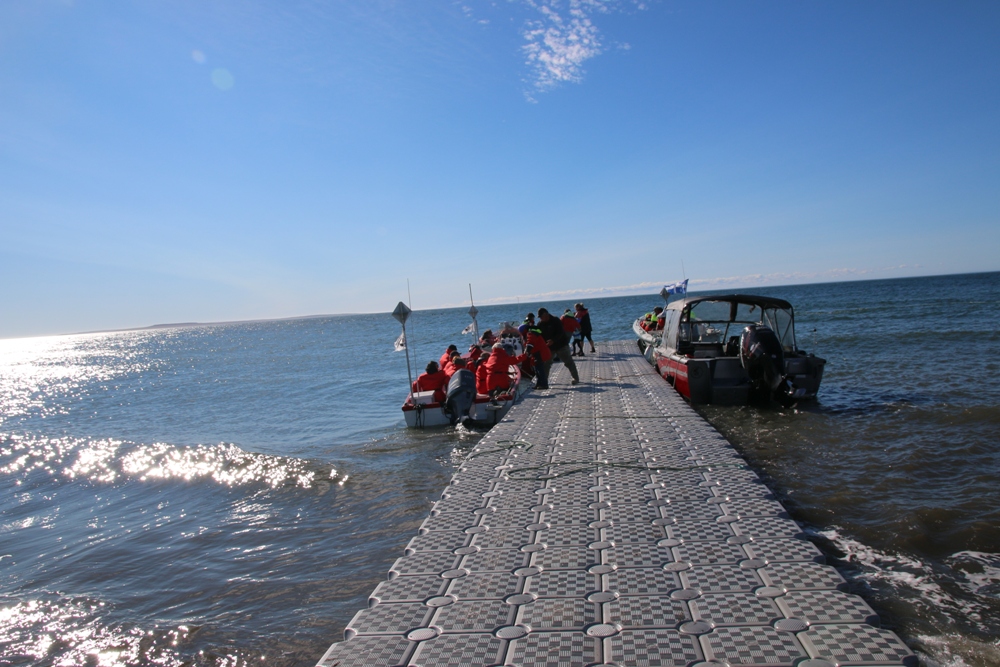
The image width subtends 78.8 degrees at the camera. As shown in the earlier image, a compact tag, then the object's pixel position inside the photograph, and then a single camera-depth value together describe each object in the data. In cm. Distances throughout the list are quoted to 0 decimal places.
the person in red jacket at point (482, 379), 1239
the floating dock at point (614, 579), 299
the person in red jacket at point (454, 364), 1223
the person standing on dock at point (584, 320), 1836
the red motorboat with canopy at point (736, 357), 1120
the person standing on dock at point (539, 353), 1260
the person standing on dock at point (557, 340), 1300
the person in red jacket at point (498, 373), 1230
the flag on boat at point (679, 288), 2203
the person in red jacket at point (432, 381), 1281
